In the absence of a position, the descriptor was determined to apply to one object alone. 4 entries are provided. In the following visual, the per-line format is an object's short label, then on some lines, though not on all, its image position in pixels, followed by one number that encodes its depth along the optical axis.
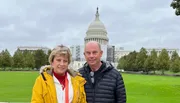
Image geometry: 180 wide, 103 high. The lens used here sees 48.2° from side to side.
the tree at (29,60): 60.31
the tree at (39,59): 65.36
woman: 2.34
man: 2.75
